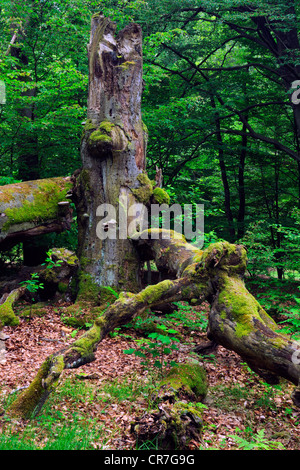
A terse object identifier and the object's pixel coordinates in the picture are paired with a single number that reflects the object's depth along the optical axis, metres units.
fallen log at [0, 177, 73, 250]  6.65
